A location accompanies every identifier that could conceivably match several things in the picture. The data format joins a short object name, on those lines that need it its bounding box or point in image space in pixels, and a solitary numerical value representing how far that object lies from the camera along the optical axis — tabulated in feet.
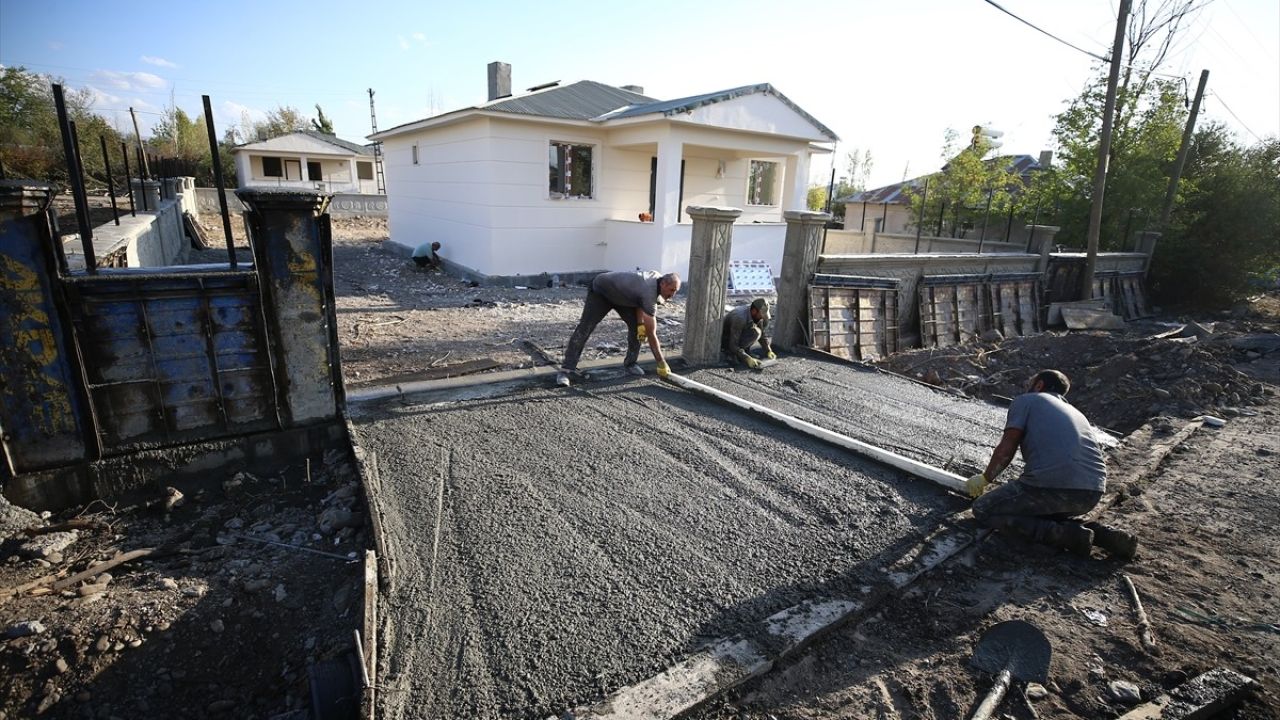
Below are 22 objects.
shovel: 8.87
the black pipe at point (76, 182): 11.48
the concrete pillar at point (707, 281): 23.13
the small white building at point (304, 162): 105.81
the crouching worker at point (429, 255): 49.24
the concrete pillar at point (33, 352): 11.39
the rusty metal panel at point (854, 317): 27.55
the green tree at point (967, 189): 66.39
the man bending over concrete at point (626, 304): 20.56
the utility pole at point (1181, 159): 47.03
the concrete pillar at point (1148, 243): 47.47
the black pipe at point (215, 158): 12.37
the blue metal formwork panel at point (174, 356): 12.73
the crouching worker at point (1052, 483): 12.19
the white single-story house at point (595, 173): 41.68
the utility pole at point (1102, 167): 35.99
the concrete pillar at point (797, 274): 26.30
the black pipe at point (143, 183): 36.25
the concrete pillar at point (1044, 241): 38.78
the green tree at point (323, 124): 149.24
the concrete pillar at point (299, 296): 13.74
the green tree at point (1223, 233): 43.88
